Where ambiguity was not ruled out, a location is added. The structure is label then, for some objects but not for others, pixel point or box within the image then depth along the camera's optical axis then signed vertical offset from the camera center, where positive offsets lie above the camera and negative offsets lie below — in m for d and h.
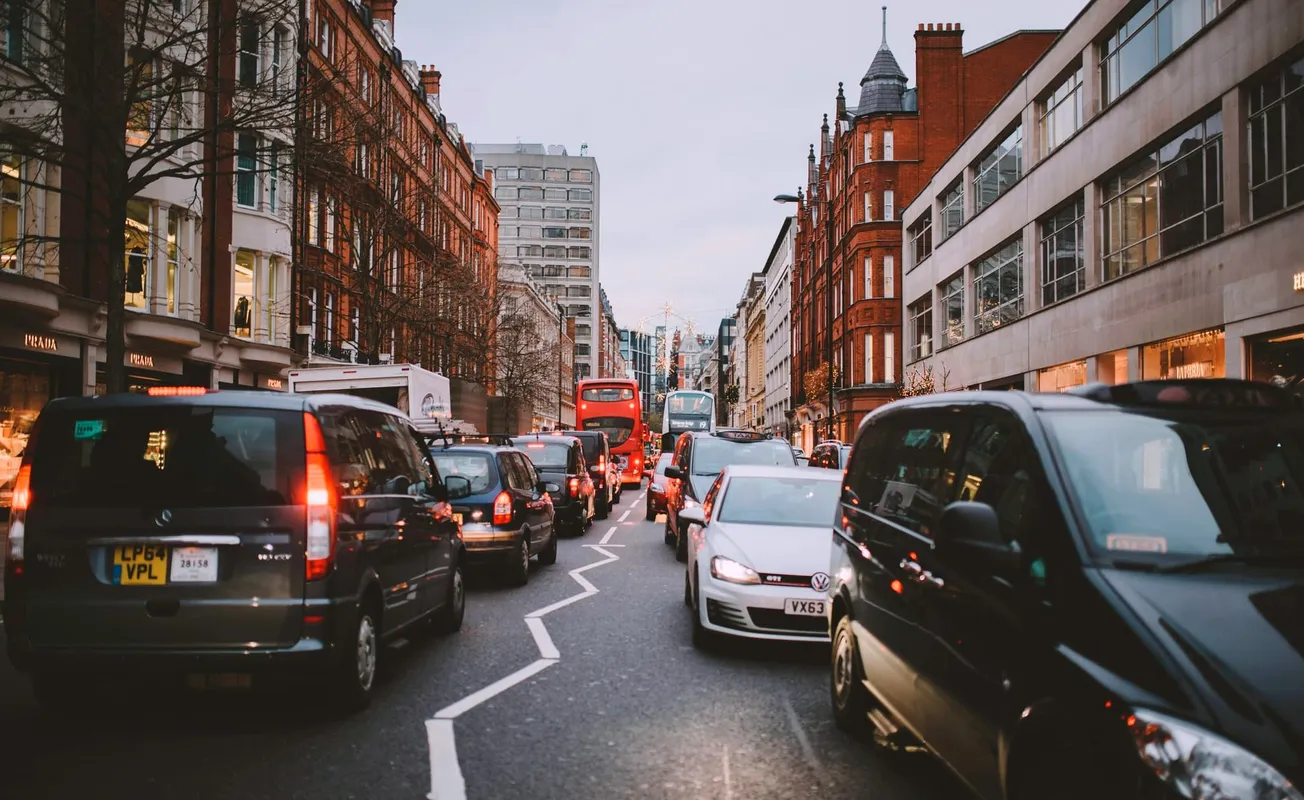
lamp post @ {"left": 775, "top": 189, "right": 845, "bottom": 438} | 41.78 +6.25
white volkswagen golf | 7.68 -1.05
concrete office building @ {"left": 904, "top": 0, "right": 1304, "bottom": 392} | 16.47 +4.72
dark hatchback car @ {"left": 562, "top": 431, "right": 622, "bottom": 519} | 25.03 -1.07
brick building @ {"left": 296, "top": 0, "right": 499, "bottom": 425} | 32.03 +6.00
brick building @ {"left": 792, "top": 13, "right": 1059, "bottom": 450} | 46.97 +12.74
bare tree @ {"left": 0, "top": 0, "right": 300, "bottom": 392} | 12.29 +4.16
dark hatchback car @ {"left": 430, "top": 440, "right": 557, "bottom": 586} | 11.60 -0.95
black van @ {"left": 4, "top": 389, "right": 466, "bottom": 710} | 5.46 -0.65
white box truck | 20.16 +0.82
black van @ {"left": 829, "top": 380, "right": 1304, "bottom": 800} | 2.56 -0.51
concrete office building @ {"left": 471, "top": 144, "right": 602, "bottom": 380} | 123.94 +25.32
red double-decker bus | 42.97 +0.48
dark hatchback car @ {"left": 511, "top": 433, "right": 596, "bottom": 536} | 18.78 -0.84
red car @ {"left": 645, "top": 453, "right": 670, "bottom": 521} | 22.53 -1.48
